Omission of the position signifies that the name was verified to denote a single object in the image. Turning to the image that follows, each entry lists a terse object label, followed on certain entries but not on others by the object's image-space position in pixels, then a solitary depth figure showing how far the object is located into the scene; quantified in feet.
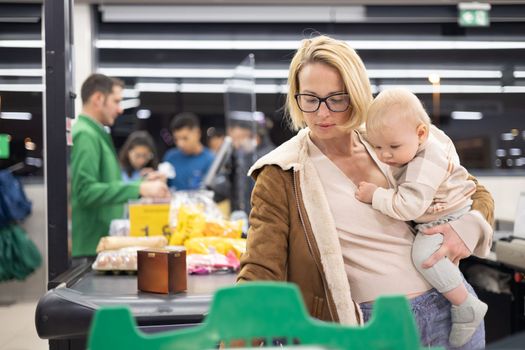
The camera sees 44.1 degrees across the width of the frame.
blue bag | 21.62
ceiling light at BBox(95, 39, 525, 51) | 26.48
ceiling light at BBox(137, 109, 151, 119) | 29.07
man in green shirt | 11.89
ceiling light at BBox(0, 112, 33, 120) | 25.80
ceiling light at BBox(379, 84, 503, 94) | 26.58
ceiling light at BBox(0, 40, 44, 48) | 25.71
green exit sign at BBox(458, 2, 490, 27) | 22.44
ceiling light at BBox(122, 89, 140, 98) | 27.86
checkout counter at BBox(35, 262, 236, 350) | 7.32
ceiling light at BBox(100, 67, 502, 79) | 26.63
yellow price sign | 11.32
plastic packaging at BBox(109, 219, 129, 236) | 11.50
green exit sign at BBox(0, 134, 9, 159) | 24.08
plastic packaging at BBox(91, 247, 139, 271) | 9.37
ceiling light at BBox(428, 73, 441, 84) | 26.73
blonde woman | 5.70
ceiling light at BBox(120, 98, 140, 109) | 28.17
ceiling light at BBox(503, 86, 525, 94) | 26.30
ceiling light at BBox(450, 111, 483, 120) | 26.61
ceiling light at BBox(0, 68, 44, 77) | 25.72
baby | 5.65
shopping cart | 2.70
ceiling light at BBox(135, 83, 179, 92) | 28.27
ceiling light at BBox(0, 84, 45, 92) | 25.80
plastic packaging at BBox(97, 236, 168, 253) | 9.96
